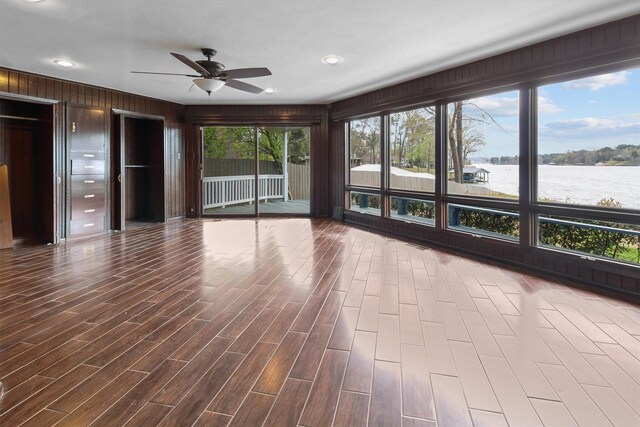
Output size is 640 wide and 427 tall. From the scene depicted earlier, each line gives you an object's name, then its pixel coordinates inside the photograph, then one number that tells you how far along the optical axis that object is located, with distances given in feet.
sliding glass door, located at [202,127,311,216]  31.09
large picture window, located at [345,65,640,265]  11.60
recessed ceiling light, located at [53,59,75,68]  15.31
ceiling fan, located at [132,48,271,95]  13.88
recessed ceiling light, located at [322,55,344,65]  15.20
